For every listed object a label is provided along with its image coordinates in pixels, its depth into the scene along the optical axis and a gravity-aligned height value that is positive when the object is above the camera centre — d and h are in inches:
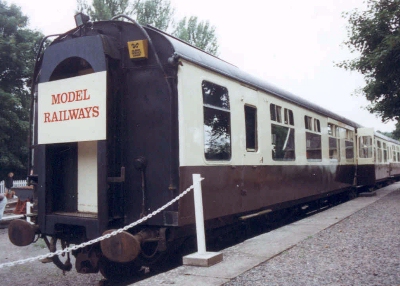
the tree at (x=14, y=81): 994.1 +237.6
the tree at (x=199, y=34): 1307.8 +422.6
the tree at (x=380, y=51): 582.2 +162.4
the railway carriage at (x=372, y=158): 615.8 +14.3
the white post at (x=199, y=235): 184.2 -27.9
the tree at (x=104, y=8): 1096.8 +434.1
